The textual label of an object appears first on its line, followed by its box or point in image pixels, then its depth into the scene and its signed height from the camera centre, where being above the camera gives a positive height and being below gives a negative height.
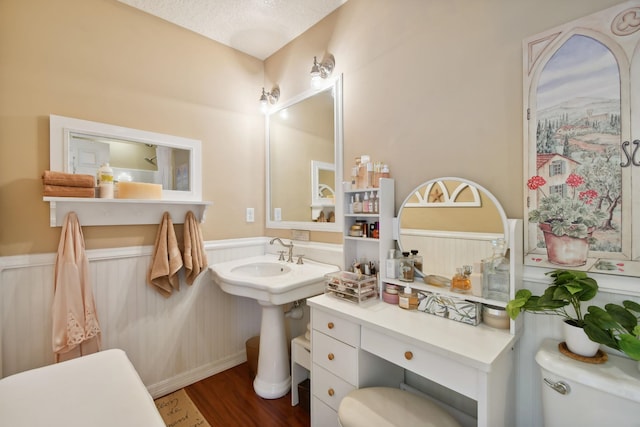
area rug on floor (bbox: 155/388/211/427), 1.74 -1.32
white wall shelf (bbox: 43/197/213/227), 1.63 +0.01
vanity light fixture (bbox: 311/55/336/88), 2.03 +1.03
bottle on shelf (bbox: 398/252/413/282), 1.50 -0.31
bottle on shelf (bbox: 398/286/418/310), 1.42 -0.45
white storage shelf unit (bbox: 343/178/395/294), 1.57 -0.11
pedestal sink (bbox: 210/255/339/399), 1.73 -0.51
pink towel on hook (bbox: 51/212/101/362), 1.59 -0.51
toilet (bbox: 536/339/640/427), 0.86 -0.58
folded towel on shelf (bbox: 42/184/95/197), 1.53 +0.11
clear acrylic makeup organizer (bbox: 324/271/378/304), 1.51 -0.42
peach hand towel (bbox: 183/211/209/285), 2.01 -0.28
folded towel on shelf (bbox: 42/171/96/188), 1.53 +0.18
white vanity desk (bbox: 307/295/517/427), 0.99 -0.58
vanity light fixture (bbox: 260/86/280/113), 2.48 +1.01
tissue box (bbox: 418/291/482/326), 1.24 -0.45
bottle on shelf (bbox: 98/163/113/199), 1.71 +0.18
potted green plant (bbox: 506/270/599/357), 0.97 -0.32
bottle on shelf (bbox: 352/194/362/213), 1.67 +0.04
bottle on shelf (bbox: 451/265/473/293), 1.33 -0.33
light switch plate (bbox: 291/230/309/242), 2.25 -0.20
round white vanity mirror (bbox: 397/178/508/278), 1.31 -0.06
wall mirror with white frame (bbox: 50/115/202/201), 1.68 +0.38
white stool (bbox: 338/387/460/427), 1.11 -0.83
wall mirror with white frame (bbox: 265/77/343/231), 2.05 +0.41
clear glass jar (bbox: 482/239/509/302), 1.21 -0.28
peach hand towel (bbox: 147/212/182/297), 1.91 -0.33
